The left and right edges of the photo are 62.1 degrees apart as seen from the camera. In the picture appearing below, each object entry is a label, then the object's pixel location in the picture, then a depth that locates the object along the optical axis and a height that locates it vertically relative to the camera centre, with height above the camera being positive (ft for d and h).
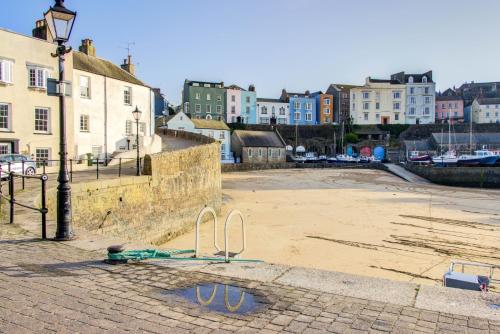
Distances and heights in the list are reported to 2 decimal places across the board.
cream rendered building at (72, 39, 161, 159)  85.92 +11.06
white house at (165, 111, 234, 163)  175.42 +12.53
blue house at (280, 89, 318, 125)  273.33 +30.93
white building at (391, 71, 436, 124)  261.85 +35.08
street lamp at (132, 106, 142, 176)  58.03 +5.83
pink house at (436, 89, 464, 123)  295.28 +35.23
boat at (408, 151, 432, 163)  189.14 -0.34
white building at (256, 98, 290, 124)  269.03 +29.52
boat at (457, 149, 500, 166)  153.38 -1.66
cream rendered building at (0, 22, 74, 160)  70.13 +9.84
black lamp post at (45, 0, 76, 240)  22.09 +2.73
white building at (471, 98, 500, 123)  281.95 +31.80
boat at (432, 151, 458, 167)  166.83 -1.56
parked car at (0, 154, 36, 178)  56.65 -1.34
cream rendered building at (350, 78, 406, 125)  259.39 +33.58
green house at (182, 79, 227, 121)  243.60 +33.58
